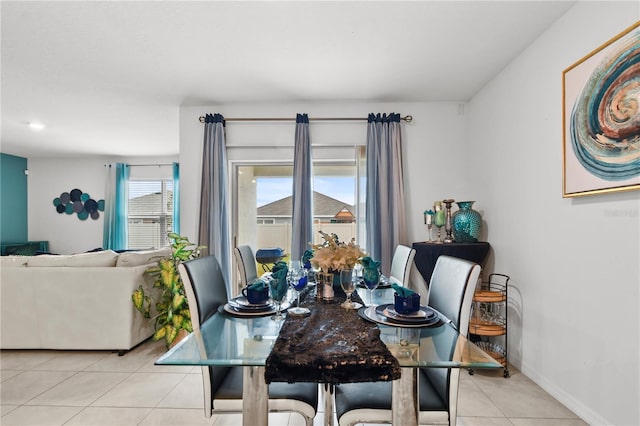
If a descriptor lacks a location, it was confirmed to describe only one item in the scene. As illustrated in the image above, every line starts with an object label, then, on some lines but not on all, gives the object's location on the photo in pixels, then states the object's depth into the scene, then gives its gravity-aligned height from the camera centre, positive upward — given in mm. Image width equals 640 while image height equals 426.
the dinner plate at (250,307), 1526 -435
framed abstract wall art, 1627 +535
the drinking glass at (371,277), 1617 -305
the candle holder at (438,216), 3211 -3
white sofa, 2916 -823
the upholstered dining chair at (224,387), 1331 -729
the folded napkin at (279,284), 1417 -299
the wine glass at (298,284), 1516 -339
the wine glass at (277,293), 1420 -342
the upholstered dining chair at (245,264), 2510 -391
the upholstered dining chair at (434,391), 1269 -724
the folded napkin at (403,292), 1433 -337
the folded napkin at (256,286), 1592 -350
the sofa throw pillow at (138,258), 3059 -421
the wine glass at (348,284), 1586 -337
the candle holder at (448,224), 3174 -87
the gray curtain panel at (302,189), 3570 +287
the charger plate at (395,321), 1324 -436
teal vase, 3045 -76
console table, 2974 -332
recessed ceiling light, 4266 +1190
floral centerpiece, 1606 -206
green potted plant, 2930 -780
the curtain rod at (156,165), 6582 +1002
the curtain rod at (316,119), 3607 +1072
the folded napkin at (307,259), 2367 -321
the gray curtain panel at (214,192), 3561 +251
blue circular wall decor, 6480 +206
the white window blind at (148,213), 6664 +34
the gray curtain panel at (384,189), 3473 +286
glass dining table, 1036 -461
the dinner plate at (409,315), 1354 -425
